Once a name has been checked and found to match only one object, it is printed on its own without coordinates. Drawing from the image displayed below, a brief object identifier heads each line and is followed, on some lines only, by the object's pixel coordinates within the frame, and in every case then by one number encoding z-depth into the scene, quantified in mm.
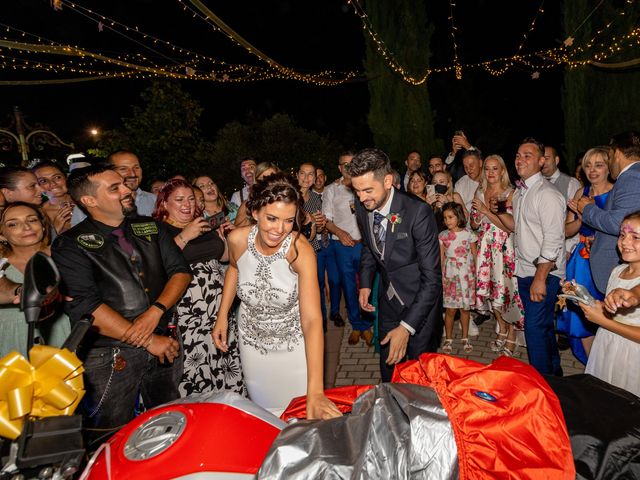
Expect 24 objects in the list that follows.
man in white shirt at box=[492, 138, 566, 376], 3986
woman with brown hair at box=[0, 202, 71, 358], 2965
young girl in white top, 2926
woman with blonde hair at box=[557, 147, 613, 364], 4266
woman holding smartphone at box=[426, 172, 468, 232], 5819
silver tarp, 1311
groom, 3170
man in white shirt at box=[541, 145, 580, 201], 6008
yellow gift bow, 1164
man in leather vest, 2834
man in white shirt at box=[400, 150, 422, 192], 8504
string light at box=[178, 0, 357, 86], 5845
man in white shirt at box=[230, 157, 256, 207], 6738
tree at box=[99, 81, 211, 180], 15633
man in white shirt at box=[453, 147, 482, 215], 6469
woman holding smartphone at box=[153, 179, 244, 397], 3641
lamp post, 9664
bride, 2797
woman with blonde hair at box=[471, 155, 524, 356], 4980
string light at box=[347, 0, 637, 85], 11703
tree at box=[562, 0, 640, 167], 11797
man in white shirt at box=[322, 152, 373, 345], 6086
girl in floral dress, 5457
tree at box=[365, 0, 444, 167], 16297
